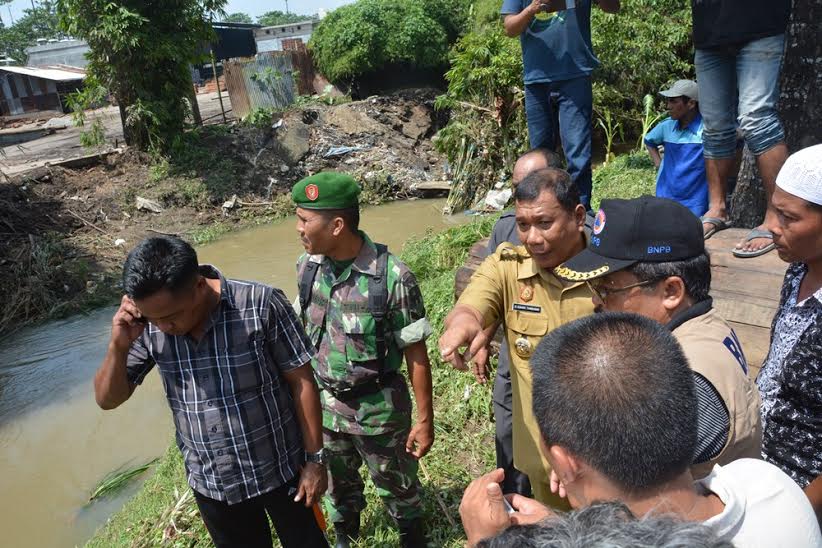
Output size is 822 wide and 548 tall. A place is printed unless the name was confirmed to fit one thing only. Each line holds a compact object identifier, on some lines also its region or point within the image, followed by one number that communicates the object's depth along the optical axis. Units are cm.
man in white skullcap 170
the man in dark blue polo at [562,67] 395
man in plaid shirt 226
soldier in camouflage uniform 277
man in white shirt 114
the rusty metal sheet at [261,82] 1784
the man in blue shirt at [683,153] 441
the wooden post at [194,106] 1436
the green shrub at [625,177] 704
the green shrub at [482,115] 988
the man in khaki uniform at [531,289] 232
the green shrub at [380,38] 1892
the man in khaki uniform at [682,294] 144
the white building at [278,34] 3828
